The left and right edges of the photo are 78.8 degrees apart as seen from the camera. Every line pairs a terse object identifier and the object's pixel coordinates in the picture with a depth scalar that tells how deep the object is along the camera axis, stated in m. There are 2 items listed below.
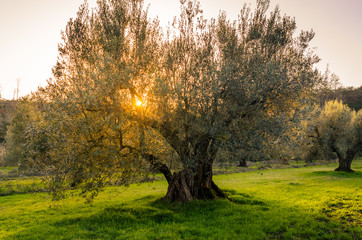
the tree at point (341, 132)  38.37
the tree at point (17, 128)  46.28
